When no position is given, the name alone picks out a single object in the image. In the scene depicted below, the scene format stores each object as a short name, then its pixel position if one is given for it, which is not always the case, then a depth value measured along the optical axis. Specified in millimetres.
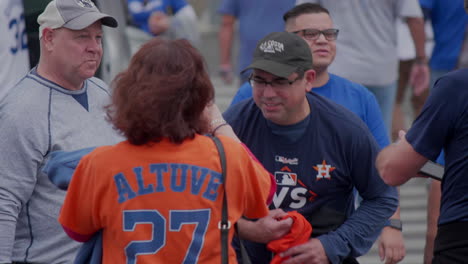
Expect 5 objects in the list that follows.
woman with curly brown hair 6219
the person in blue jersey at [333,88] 8953
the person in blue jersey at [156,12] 16922
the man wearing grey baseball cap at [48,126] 7363
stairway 14406
